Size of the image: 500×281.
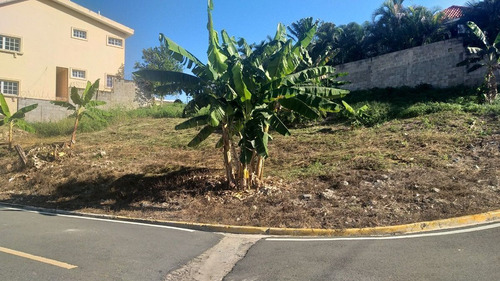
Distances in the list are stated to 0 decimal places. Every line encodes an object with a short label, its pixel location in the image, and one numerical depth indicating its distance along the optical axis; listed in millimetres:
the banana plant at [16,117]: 18672
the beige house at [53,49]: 29859
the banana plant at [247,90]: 10109
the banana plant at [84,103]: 18000
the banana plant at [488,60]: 18688
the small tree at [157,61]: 38594
